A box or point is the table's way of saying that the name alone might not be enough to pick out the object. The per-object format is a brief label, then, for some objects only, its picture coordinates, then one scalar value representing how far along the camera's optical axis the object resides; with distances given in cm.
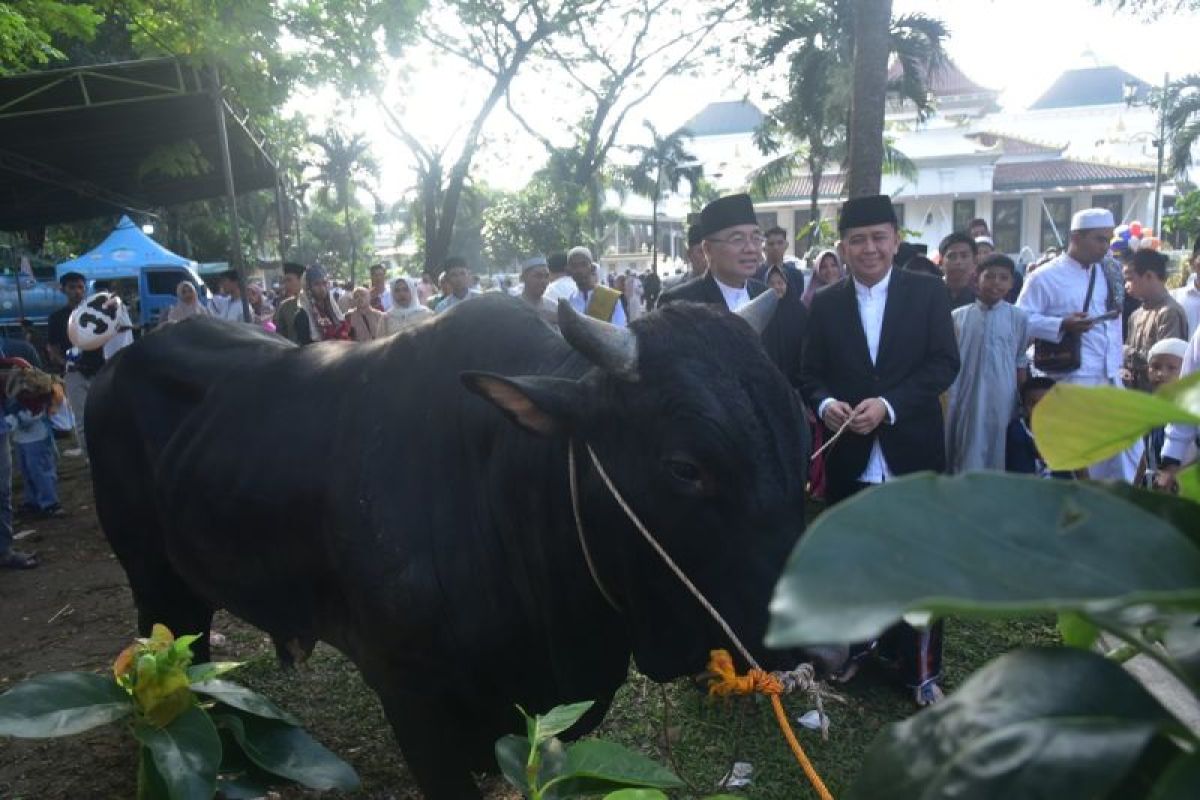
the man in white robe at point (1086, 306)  589
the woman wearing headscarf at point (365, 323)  923
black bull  227
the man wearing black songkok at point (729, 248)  456
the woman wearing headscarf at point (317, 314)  905
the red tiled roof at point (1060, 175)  3797
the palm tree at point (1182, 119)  2733
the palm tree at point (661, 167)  3759
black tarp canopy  802
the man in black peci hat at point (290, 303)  927
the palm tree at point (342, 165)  5344
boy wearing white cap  548
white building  3847
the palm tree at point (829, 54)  1941
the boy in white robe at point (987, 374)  551
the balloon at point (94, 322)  863
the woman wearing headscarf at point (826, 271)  912
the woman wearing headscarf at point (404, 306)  952
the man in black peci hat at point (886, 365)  418
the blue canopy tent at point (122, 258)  1919
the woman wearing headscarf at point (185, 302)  1037
